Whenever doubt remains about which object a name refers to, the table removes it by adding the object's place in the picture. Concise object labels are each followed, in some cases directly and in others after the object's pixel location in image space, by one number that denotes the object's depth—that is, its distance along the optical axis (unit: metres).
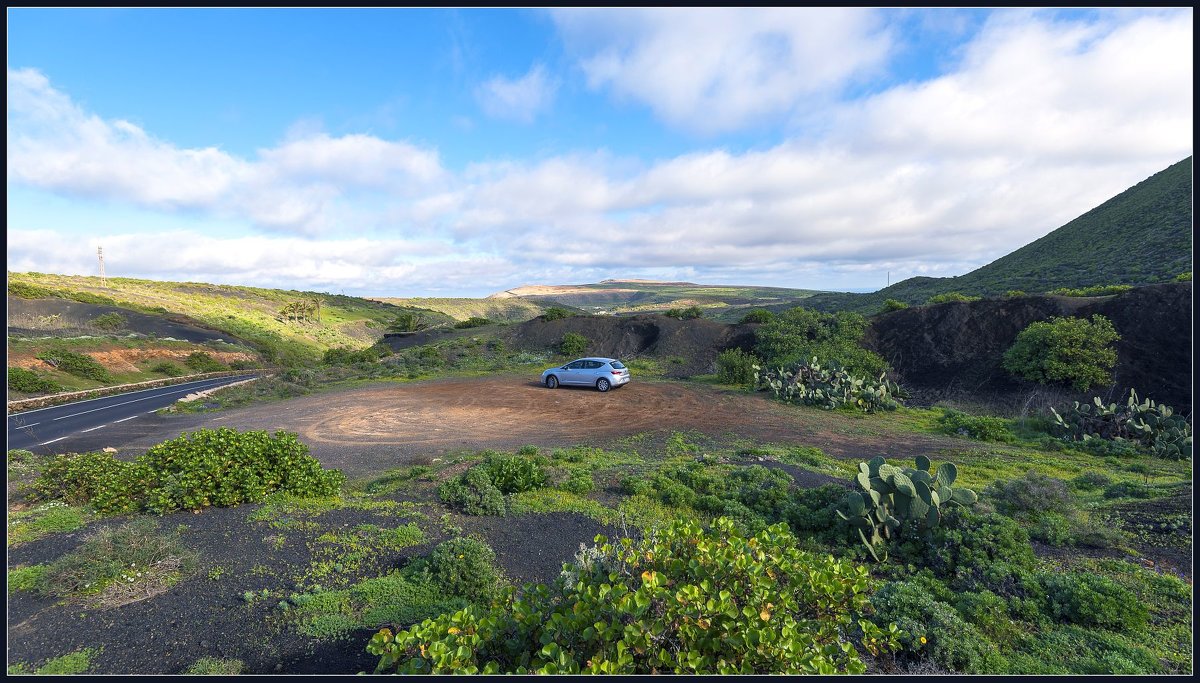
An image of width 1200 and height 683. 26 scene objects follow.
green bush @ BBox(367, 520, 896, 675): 2.23
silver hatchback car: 18.92
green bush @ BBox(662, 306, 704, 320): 34.09
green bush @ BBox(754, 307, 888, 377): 18.89
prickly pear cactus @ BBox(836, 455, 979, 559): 5.55
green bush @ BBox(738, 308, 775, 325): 31.31
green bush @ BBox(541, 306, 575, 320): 35.88
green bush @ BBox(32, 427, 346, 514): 6.33
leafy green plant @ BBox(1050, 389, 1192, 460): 10.20
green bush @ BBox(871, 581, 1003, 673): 3.57
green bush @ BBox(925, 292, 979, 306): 26.01
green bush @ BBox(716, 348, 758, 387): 20.22
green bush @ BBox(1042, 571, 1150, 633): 3.97
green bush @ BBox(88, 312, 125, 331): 37.00
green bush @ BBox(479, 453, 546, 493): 7.61
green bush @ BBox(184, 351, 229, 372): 29.73
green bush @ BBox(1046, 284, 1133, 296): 21.70
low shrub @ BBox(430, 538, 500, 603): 4.50
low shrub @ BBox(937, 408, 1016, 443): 11.65
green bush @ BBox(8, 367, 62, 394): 18.50
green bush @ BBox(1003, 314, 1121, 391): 15.01
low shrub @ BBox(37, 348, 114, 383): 22.38
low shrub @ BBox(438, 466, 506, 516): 6.63
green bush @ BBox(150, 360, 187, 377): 27.35
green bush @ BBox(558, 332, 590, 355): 30.12
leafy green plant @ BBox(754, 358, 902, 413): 15.52
